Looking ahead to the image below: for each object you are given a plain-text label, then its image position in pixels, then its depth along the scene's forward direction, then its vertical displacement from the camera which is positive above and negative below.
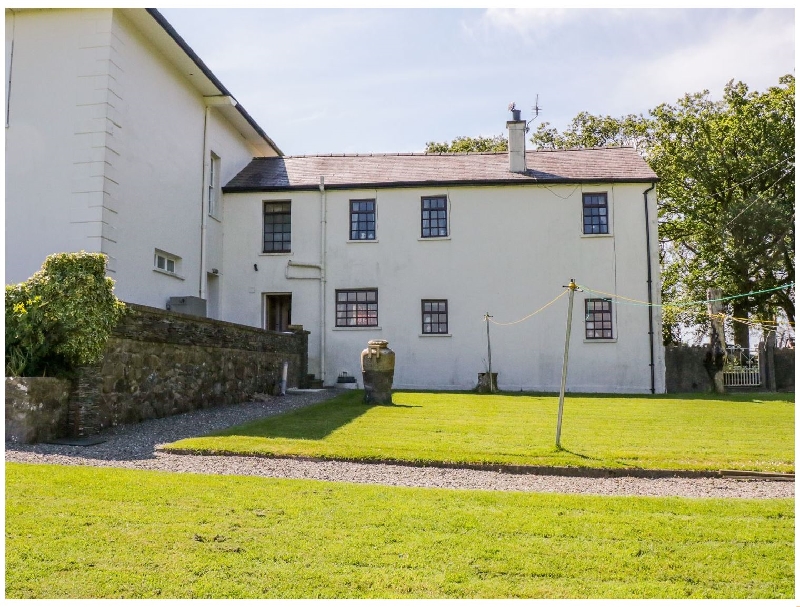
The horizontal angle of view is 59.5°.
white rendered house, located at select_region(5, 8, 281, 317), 15.12 +4.91
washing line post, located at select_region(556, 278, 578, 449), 9.32 -0.23
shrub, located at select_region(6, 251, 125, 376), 9.59 +0.60
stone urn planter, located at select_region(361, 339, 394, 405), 15.19 -0.19
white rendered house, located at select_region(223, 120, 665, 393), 20.98 +2.99
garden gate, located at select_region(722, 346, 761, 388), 23.00 -0.22
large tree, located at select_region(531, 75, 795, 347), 27.84 +7.31
